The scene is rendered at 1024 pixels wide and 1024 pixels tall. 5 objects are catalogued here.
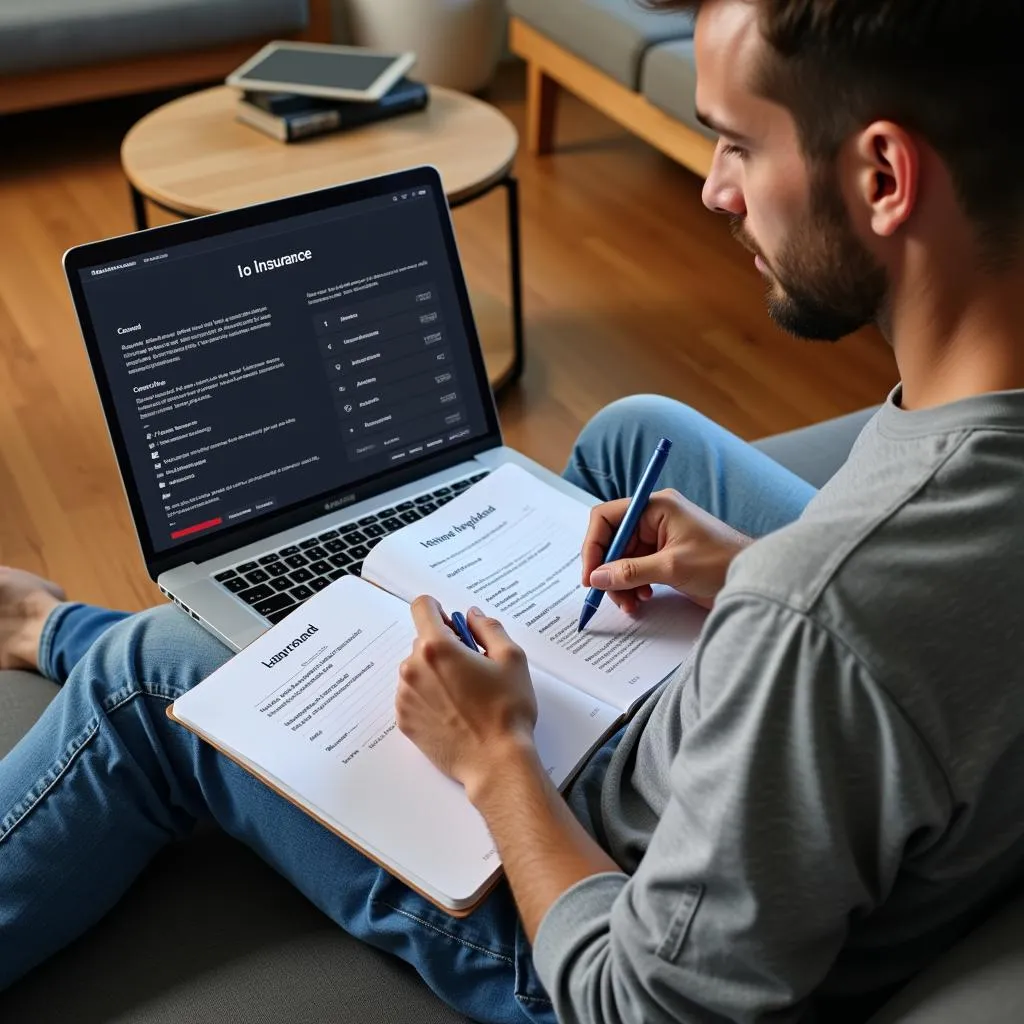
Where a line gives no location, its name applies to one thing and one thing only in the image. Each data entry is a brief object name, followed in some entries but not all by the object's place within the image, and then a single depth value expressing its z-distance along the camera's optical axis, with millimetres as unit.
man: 672
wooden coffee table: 2268
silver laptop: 1185
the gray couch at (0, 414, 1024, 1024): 1008
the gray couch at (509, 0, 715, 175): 2955
